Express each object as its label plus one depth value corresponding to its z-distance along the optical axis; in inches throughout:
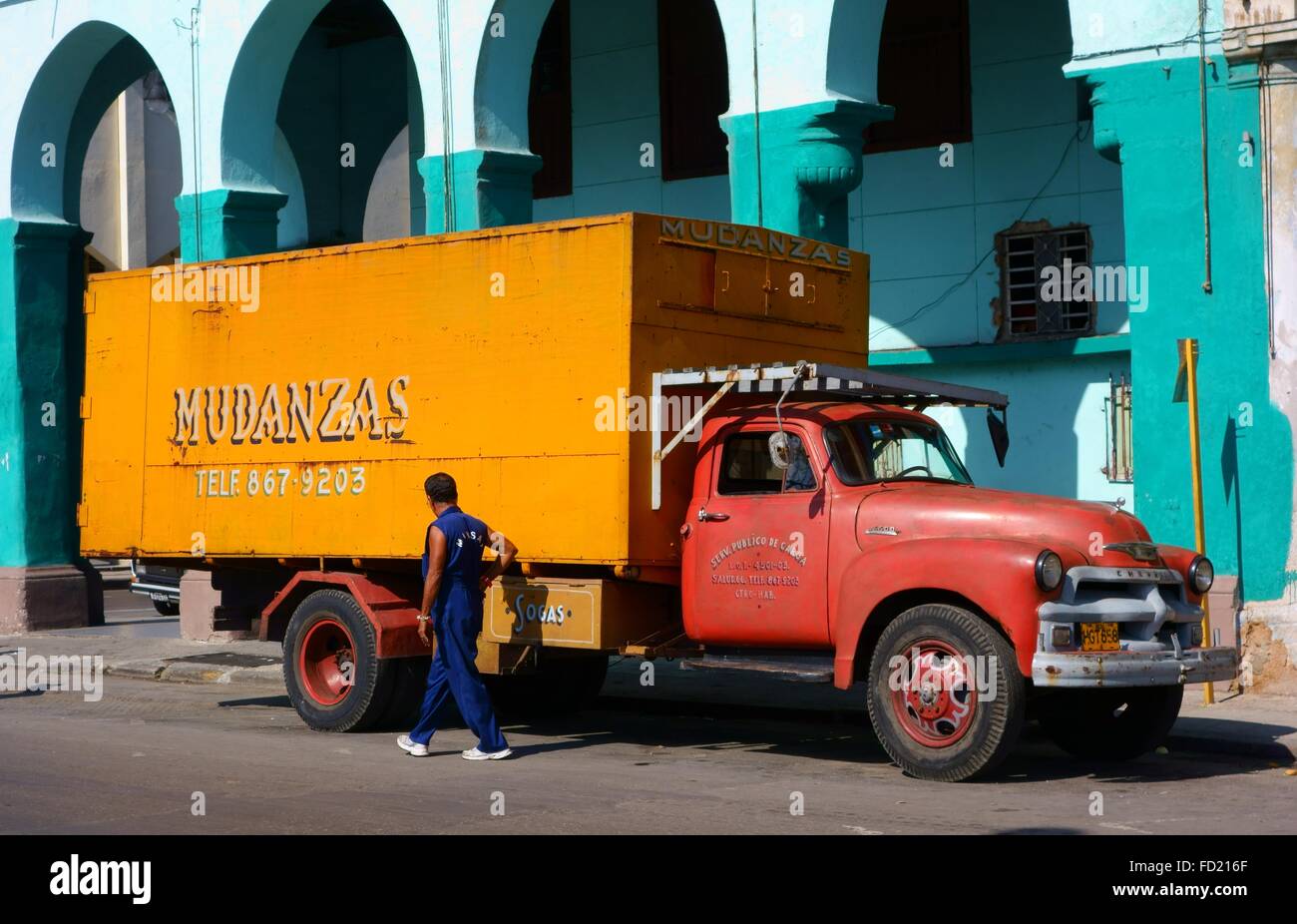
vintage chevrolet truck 388.5
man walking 431.5
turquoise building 532.4
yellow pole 510.0
